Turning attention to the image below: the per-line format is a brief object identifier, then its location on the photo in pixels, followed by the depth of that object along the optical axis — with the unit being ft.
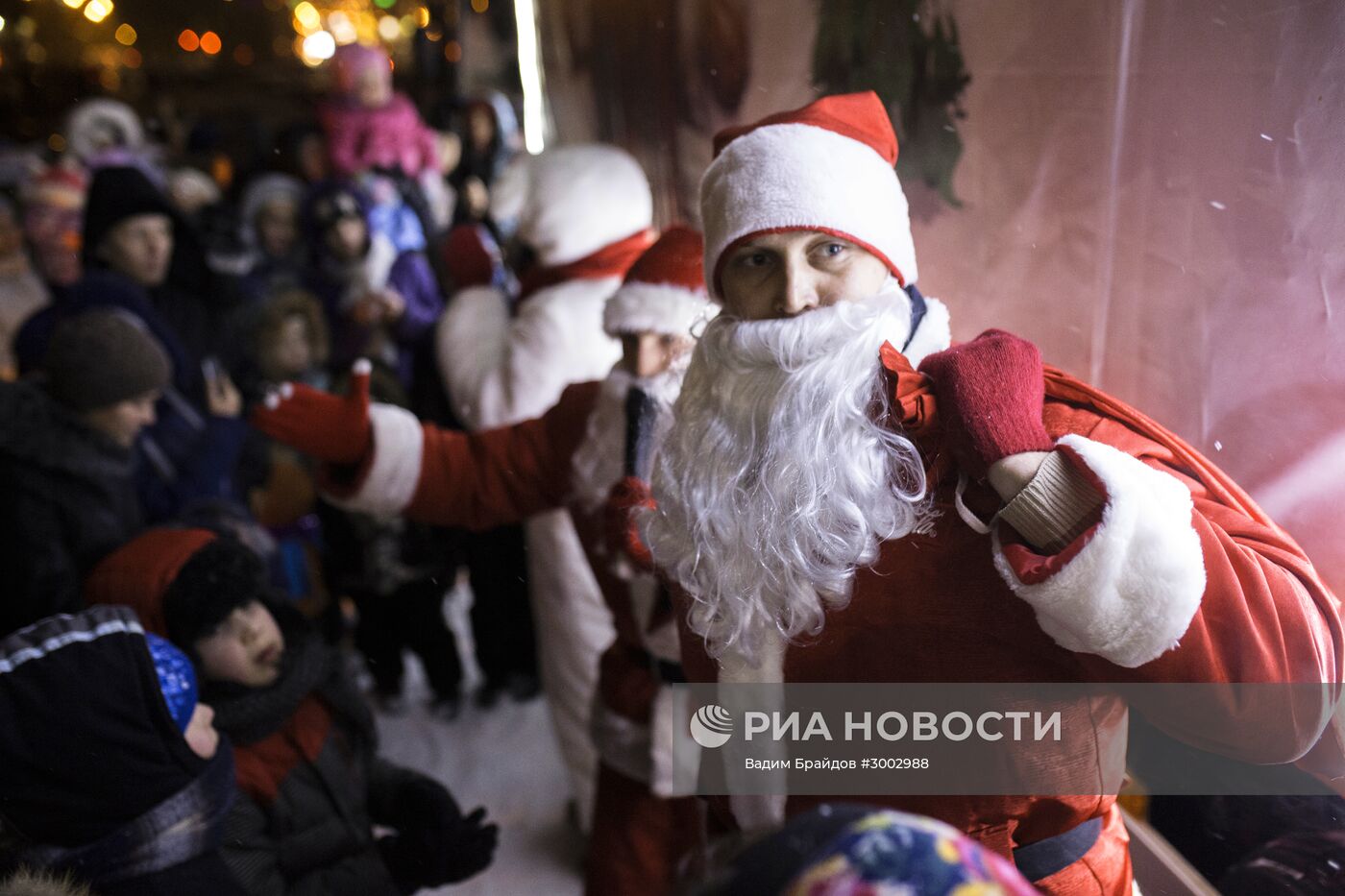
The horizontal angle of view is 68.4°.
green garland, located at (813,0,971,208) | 3.67
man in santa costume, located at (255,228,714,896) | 5.13
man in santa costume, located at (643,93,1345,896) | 2.51
